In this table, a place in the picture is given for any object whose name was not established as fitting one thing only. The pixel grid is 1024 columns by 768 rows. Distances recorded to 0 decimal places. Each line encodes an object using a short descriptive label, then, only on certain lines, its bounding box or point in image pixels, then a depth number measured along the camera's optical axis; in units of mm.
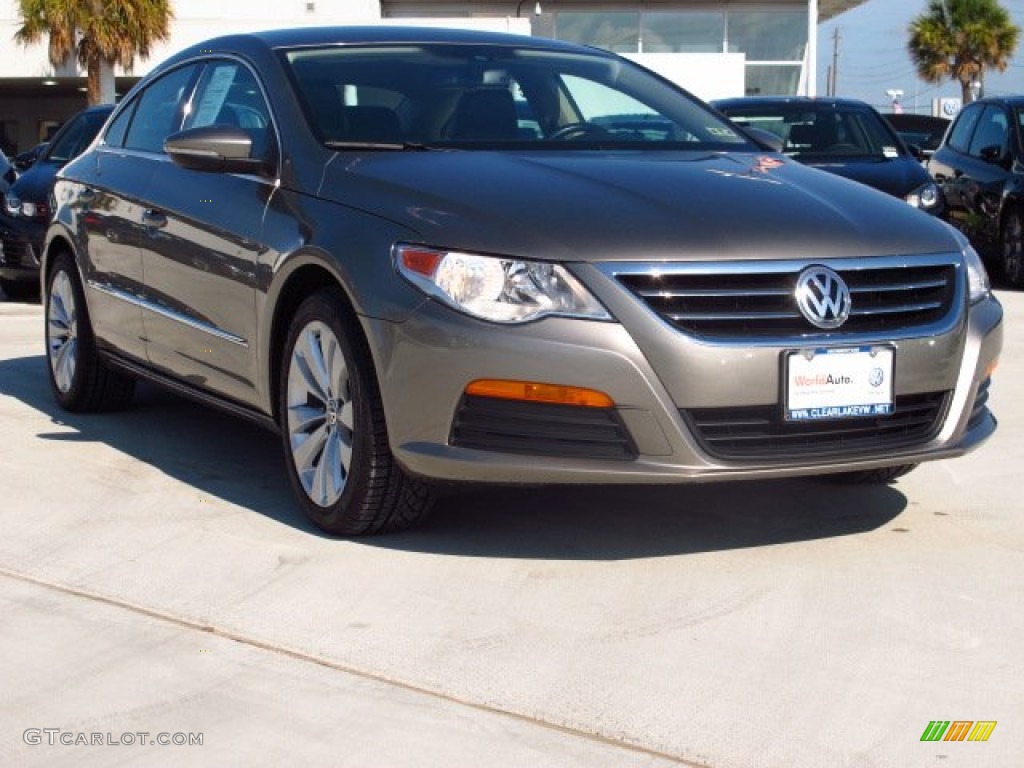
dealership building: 34188
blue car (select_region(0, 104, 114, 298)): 12531
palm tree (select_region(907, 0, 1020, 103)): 51625
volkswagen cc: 4605
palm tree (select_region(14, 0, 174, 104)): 33375
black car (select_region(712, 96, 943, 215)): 12609
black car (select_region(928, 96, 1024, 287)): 13367
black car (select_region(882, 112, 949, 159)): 28136
